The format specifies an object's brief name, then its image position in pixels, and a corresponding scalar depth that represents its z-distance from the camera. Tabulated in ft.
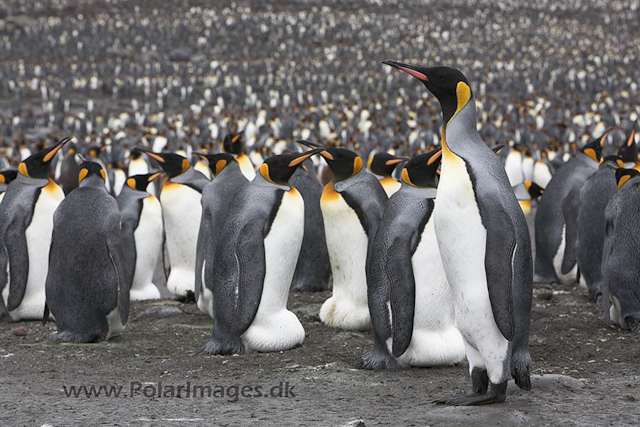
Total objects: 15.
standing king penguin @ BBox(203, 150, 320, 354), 35.70
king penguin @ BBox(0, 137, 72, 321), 44.21
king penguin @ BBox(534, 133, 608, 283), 53.93
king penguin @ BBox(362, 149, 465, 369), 33.30
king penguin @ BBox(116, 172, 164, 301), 51.90
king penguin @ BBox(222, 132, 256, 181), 56.13
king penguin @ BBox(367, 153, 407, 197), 45.65
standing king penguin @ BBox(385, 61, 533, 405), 26.11
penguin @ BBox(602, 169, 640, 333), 38.19
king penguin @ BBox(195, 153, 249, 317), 41.98
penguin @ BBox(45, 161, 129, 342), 37.70
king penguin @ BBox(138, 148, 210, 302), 51.42
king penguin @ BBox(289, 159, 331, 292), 51.30
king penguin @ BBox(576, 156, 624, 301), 46.03
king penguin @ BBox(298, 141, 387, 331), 39.78
